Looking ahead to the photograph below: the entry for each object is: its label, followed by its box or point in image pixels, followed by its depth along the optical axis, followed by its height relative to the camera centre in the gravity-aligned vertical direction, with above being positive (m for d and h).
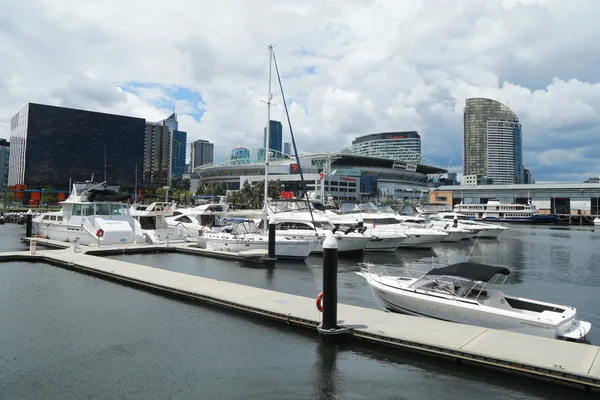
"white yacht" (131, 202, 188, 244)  35.84 -1.15
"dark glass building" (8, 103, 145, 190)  148.25 +24.58
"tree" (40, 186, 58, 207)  117.44 +3.63
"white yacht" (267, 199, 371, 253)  31.83 -1.15
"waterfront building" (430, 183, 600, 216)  122.06 +7.47
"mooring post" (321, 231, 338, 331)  12.35 -2.04
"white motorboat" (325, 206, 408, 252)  36.56 -1.58
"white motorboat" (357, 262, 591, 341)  12.37 -2.77
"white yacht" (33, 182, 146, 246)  33.47 -0.54
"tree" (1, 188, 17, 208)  112.81 +3.45
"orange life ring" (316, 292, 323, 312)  13.23 -2.74
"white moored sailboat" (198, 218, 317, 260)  30.41 -1.99
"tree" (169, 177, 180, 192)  140.57 +9.54
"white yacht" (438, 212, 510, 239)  55.17 -1.26
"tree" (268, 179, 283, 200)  108.25 +6.80
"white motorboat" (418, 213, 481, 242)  49.28 -1.43
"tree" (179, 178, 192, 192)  140.00 +9.67
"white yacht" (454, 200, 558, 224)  101.38 +1.42
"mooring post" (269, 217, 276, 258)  29.03 -1.56
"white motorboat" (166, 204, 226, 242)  42.03 -0.44
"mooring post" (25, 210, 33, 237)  40.85 -1.22
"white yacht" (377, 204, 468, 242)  47.81 -0.88
